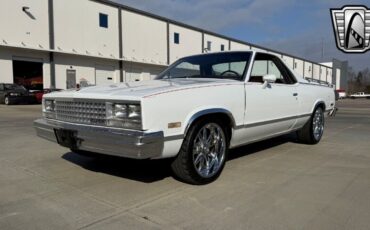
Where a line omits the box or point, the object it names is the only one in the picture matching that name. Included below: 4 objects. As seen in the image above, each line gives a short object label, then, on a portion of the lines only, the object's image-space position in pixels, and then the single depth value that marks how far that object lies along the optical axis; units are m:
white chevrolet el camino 3.70
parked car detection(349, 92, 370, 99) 69.76
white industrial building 25.83
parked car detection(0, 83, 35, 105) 22.47
